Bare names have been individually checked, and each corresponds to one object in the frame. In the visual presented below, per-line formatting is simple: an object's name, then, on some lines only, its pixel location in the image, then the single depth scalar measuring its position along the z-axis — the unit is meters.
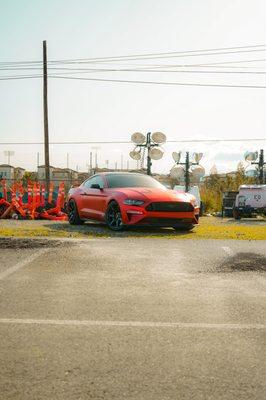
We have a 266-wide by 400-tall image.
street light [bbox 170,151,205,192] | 34.16
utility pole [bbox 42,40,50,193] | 28.78
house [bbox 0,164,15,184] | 141.38
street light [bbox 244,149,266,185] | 37.70
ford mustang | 12.27
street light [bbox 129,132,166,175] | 26.64
